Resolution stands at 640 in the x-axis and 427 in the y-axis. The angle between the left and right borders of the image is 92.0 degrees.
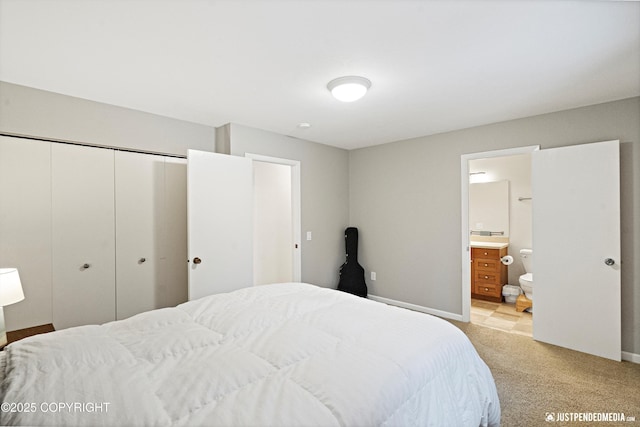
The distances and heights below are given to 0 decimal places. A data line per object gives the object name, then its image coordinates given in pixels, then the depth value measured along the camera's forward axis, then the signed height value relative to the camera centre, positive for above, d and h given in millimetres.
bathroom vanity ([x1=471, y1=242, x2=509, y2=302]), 4660 -902
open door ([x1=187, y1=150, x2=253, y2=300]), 3105 -82
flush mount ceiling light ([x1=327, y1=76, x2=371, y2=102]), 2373 +992
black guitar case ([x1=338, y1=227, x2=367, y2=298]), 4621 -881
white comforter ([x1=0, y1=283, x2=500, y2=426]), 979 -610
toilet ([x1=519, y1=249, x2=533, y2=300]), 4216 -905
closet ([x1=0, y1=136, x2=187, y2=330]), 2412 -133
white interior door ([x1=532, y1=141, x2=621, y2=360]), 2822 -352
